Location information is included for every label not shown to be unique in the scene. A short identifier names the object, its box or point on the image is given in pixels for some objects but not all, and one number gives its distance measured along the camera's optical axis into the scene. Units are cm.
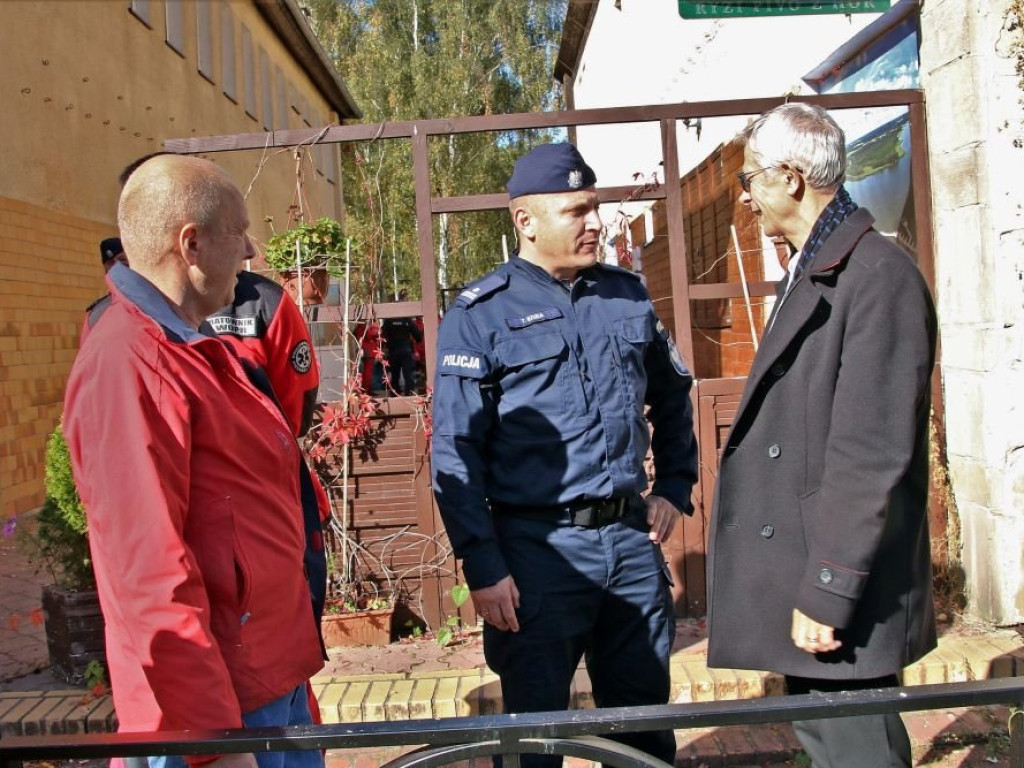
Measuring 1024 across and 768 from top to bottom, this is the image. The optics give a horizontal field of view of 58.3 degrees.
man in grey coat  184
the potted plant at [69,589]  378
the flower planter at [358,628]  410
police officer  235
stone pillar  366
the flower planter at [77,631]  382
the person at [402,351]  865
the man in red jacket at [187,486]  145
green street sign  398
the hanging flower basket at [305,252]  437
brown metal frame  408
